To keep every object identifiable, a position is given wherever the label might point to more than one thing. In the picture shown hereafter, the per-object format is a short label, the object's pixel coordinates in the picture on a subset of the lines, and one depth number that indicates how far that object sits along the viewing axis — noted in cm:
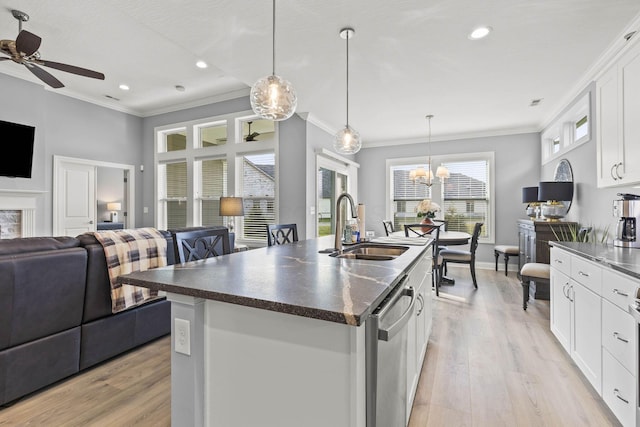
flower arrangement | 465
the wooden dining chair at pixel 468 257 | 434
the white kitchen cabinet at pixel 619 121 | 214
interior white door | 517
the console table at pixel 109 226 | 614
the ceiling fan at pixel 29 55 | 270
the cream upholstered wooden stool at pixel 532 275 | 335
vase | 429
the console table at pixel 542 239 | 395
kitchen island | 95
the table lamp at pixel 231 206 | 445
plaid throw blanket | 221
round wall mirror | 419
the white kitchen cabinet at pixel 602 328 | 152
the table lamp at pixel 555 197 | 402
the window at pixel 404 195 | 680
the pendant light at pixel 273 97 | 200
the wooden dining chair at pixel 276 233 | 321
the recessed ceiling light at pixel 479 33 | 261
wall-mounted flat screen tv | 429
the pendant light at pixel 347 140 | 300
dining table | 419
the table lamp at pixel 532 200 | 463
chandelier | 518
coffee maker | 235
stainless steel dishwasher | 98
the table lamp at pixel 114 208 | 696
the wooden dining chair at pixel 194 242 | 193
